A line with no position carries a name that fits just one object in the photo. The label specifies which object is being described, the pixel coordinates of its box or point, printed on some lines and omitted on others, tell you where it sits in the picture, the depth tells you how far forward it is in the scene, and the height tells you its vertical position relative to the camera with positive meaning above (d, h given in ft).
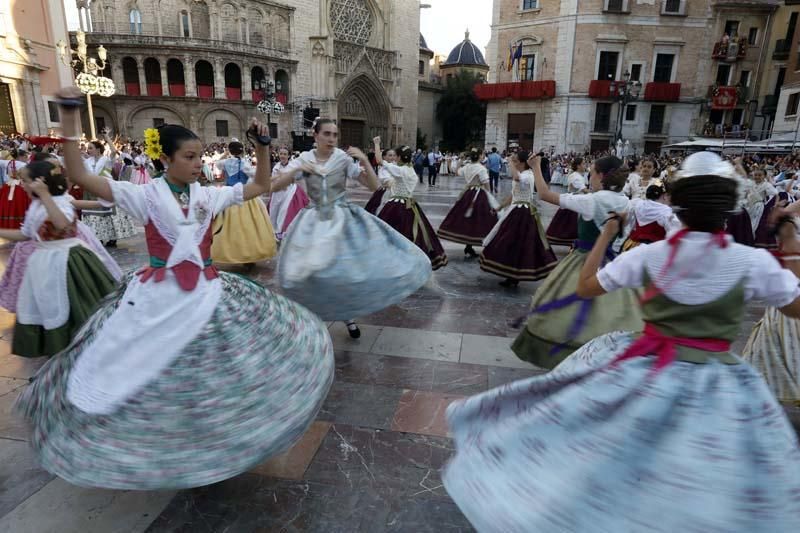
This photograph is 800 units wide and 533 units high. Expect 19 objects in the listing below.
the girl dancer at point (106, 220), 27.07 -4.82
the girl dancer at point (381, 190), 22.57 -3.26
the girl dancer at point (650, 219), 14.89 -2.20
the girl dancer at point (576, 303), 11.44 -3.76
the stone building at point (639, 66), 96.78 +16.03
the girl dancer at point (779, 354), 10.48 -4.41
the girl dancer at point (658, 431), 5.02 -3.19
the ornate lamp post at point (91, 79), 56.70 +6.41
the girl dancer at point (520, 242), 20.77 -4.19
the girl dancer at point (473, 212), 26.08 -3.65
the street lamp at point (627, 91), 75.68 +8.80
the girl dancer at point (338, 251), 13.19 -3.08
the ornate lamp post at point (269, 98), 75.45 +6.33
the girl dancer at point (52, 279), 12.32 -3.70
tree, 151.53 +9.16
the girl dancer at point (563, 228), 27.81 -4.77
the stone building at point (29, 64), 65.21 +9.49
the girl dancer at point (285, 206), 26.89 -3.79
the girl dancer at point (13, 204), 16.81 -2.48
